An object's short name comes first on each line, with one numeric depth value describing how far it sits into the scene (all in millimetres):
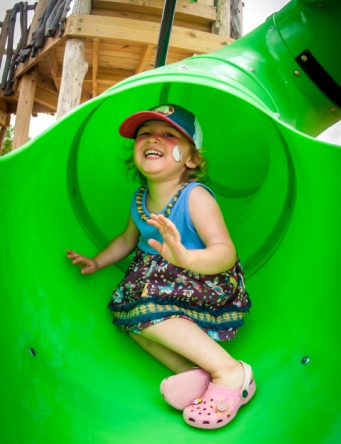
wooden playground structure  4152
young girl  1233
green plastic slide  1133
